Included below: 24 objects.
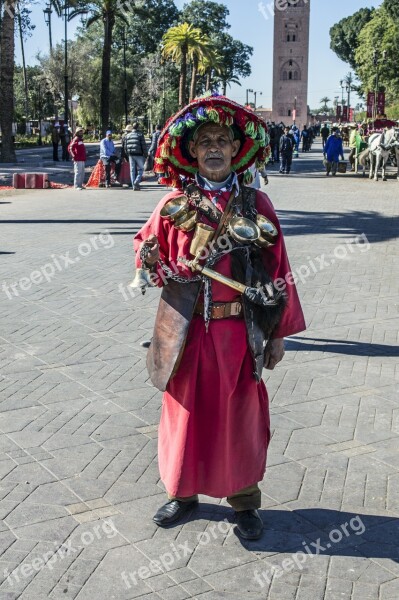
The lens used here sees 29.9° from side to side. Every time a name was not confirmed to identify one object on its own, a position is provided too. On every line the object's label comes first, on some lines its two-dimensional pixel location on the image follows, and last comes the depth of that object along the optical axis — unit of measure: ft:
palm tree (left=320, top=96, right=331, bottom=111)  574.11
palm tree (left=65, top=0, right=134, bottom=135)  104.01
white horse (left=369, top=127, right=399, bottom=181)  76.13
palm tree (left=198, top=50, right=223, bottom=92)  176.67
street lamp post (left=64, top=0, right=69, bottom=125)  123.85
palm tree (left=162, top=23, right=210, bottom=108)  153.85
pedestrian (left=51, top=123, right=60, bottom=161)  100.02
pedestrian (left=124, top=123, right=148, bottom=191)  63.23
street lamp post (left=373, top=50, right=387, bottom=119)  139.45
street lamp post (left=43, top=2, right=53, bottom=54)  143.69
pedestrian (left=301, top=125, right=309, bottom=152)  146.72
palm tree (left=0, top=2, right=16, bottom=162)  81.51
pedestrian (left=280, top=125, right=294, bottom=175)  84.43
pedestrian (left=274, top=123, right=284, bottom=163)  99.09
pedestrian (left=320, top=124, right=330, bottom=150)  126.74
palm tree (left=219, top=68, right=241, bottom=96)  315.94
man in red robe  11.45
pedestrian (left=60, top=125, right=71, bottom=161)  107.20
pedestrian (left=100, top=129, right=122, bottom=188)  69.10
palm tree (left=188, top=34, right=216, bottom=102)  168.40
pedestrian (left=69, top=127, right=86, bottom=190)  64.85
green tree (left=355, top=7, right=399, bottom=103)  237.25
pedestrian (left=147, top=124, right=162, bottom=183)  59.52
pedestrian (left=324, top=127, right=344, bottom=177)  80.18
